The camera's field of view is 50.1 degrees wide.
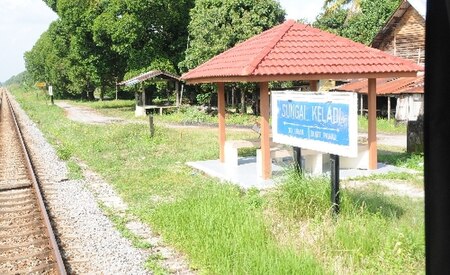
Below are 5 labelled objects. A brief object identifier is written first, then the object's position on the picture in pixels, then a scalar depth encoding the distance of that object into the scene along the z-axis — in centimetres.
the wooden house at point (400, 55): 2275
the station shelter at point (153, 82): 3158
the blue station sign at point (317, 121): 718
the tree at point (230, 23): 2827
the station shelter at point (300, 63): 1048
